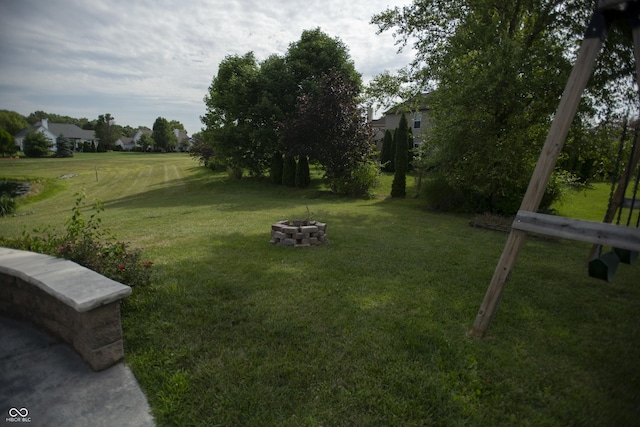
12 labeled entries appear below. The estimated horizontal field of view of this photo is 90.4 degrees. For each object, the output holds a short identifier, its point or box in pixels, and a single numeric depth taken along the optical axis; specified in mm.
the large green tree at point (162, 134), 74556
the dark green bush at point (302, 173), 20938
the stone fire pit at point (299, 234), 6672
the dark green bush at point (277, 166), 22484
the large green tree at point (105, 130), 70750
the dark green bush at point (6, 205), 15670
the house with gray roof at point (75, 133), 63225
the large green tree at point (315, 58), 21375
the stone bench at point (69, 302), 2557
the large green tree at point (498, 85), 9062
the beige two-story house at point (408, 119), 17359
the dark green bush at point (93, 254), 3809
